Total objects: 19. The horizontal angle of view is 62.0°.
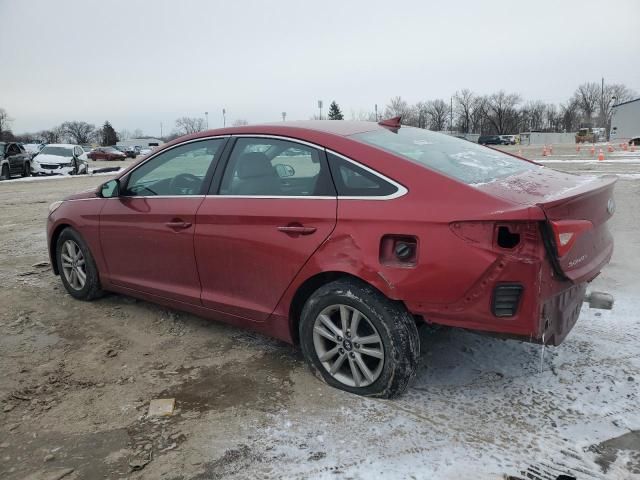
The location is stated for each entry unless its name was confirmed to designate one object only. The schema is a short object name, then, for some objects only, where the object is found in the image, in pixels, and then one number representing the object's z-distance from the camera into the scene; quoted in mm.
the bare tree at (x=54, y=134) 108694
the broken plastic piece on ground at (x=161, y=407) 3027
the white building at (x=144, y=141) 79700
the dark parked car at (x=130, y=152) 52969
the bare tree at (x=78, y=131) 112688
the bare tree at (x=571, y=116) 95625
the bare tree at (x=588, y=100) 96688
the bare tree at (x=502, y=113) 93750
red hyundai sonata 2623
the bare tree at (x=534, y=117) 97500
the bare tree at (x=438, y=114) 97500
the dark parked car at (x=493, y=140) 65269
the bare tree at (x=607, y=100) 95575
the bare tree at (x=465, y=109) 96000
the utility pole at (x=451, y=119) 97875
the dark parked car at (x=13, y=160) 21188
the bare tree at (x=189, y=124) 96062
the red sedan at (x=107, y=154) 48438
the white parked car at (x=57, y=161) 23591
